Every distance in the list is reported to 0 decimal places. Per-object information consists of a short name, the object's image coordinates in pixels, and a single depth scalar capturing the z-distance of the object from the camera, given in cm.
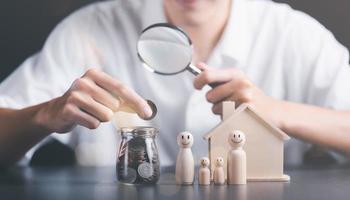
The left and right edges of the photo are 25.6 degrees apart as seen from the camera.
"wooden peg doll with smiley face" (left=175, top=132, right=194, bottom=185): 96
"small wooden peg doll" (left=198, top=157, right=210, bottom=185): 96
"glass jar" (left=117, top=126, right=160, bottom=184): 97
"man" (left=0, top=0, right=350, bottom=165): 119
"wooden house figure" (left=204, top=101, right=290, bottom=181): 99
